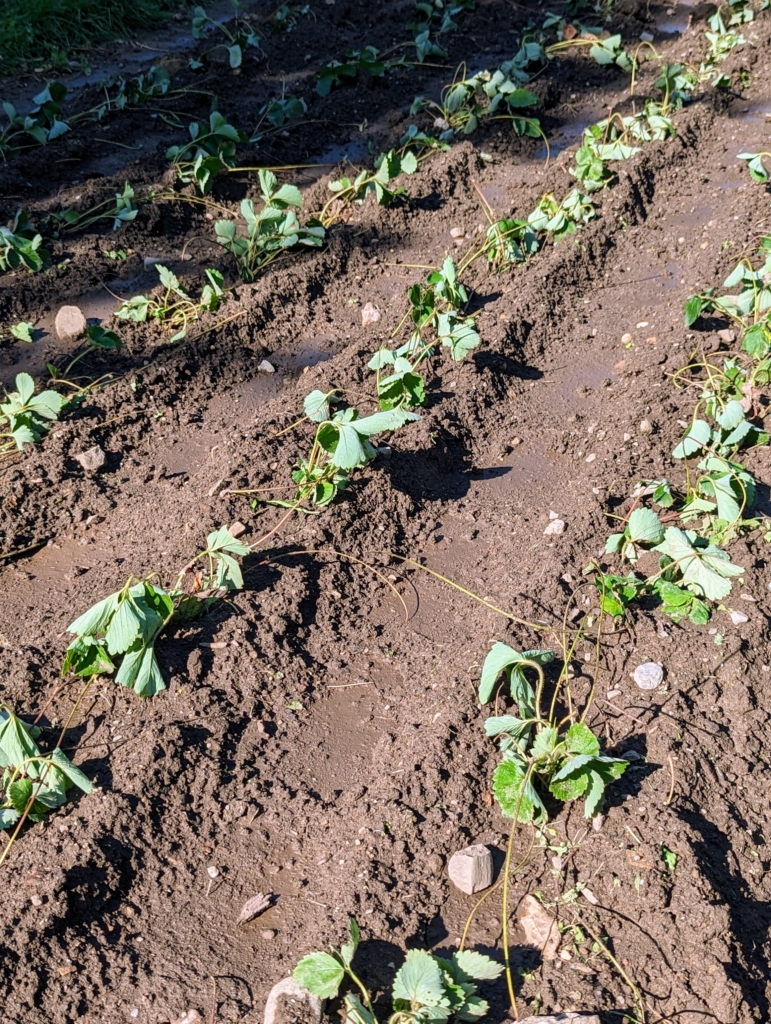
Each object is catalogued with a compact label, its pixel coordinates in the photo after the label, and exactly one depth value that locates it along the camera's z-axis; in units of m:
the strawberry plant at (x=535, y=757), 2.30
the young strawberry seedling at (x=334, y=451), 3.06
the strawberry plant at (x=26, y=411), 3.63
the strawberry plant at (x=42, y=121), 5.69
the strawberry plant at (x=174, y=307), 4.33
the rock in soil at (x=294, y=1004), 1.94
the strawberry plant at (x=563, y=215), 4.72
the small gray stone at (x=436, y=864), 2.31
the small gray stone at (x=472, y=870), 2.24
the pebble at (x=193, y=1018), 2.04
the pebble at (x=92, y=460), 3.62
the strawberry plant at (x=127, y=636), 2.61
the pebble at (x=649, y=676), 2.72
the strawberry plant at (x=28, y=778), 2.37
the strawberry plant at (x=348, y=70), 6.35
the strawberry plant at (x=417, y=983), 1.87
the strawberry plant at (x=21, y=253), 4.64
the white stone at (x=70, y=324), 4.30
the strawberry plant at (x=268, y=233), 4.58
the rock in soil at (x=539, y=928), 2.12
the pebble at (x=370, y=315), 4.36
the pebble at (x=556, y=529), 3.25
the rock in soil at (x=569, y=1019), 1.89
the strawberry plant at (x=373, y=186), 4.99
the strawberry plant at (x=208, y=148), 5.29
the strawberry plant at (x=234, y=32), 6.64
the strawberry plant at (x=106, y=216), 4.97
